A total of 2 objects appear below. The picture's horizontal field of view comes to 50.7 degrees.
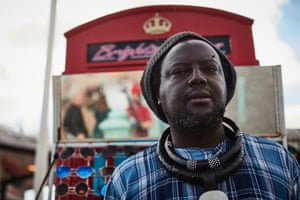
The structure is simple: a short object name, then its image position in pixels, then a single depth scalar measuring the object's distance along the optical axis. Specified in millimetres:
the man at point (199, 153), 1023
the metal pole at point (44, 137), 3786
